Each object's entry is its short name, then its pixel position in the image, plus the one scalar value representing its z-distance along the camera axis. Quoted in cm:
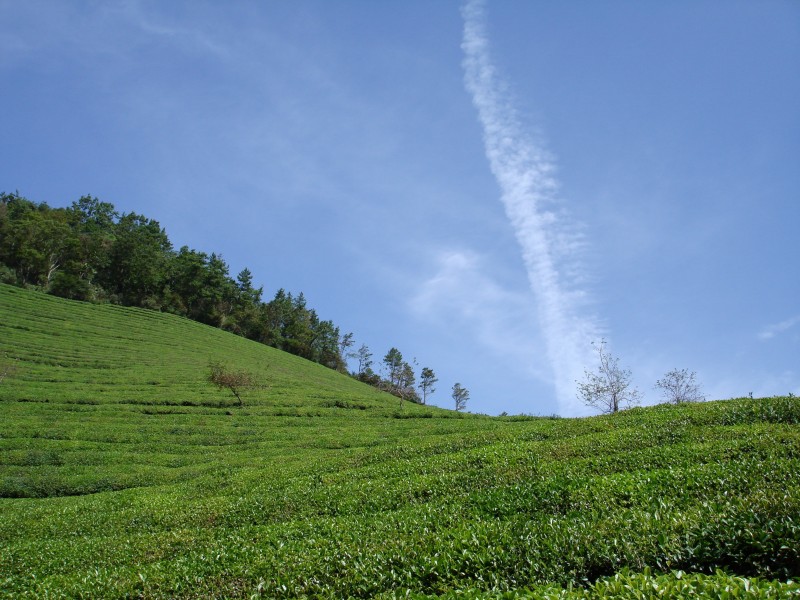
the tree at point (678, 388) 6283
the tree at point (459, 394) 18238
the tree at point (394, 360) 17946
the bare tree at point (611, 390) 6244
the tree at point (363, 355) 17588
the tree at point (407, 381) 14200
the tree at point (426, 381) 17800
